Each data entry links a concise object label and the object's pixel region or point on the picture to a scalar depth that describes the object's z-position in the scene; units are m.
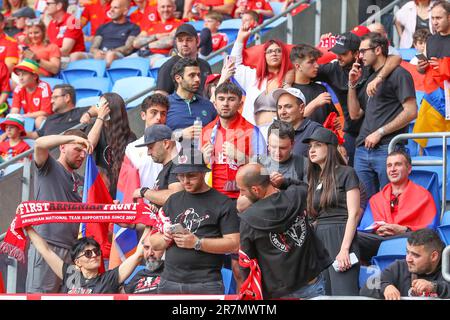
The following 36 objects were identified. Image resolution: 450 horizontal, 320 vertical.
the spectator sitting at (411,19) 13.73
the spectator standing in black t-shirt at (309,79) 11.40
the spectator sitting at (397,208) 10.17
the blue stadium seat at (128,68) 14.92
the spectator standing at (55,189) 10.23
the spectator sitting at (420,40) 12.62
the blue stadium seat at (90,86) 14.95
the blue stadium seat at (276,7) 15.75
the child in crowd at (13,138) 13.28
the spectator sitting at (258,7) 15.27
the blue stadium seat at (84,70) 15.50
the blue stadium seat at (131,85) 13.84
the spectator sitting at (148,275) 9.44
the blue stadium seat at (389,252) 9.80
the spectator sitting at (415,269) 9.03
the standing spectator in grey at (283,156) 9.95
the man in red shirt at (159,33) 15.33
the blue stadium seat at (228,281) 9.66
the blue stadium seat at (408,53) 13.42
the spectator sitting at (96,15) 17.03
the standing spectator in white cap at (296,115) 10.67
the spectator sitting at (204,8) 15.76
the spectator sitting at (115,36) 15.99
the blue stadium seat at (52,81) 15.24
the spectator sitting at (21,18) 17.14
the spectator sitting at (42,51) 15.58
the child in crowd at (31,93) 14.35
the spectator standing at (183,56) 12.27
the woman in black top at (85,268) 9.39
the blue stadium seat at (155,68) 14.70
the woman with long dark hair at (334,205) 9.52
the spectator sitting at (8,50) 15.84
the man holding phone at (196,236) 9.04
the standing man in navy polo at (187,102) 11.52
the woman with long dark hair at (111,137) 11.17
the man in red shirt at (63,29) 16.16
